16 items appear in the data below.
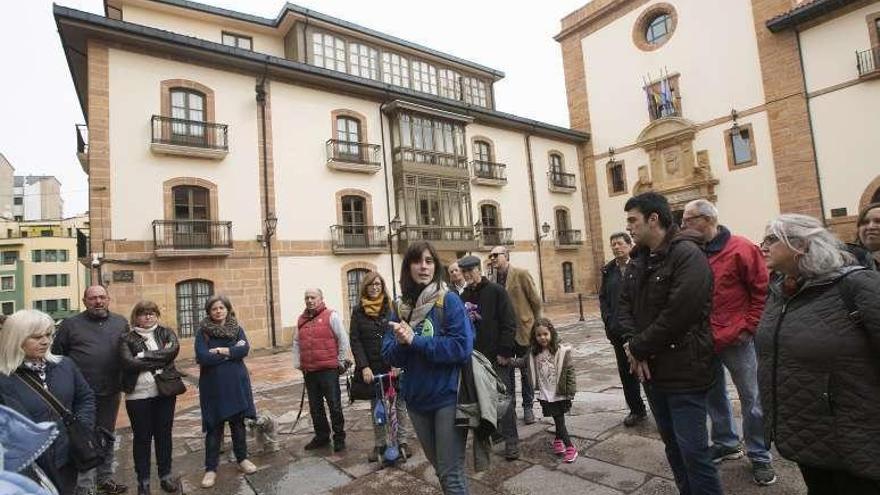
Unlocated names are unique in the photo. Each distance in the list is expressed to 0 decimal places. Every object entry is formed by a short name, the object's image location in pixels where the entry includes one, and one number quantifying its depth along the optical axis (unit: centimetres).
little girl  389
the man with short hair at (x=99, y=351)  394
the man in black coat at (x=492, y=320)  414
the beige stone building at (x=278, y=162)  1267
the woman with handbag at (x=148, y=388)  389
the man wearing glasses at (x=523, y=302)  469
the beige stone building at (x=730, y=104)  1647
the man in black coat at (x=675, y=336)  244
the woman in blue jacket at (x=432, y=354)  250
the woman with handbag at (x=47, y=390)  269
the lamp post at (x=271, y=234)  1443
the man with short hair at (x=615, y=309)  450
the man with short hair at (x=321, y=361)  475
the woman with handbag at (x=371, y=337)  430
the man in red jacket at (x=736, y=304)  324
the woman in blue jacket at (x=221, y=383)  414
